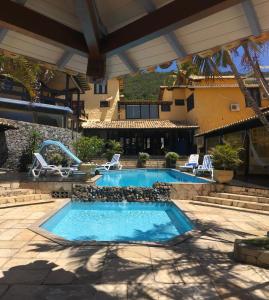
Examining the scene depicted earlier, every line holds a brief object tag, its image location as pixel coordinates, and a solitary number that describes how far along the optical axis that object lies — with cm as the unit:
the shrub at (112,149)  2783
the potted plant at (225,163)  1118
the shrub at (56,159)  1844
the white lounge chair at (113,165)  2152
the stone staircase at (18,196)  988
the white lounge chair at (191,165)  2015
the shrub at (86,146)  2233
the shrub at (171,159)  2620
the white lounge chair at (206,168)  1559
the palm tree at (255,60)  646
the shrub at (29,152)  1820
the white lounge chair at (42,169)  1364
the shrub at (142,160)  2731
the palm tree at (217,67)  724
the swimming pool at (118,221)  760
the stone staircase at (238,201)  919
